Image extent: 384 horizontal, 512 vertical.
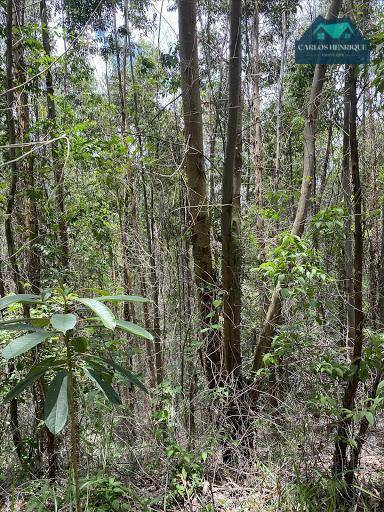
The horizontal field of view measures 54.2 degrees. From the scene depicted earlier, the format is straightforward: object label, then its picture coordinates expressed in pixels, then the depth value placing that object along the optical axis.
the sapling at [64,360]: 1.13
